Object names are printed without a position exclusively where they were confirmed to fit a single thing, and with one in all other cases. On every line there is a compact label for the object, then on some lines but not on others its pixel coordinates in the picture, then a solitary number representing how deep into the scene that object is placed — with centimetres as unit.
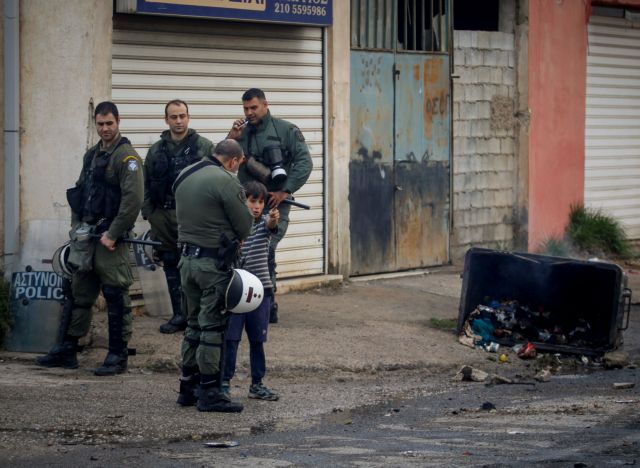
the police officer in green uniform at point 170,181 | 1969
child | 1614
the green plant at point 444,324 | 2223
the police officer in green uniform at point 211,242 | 1540
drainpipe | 1958
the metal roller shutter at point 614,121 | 3244
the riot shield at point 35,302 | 1903
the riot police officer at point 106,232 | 1767
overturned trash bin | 2053
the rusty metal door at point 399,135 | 2602
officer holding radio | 2037
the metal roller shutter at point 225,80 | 2161
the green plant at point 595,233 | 3109
